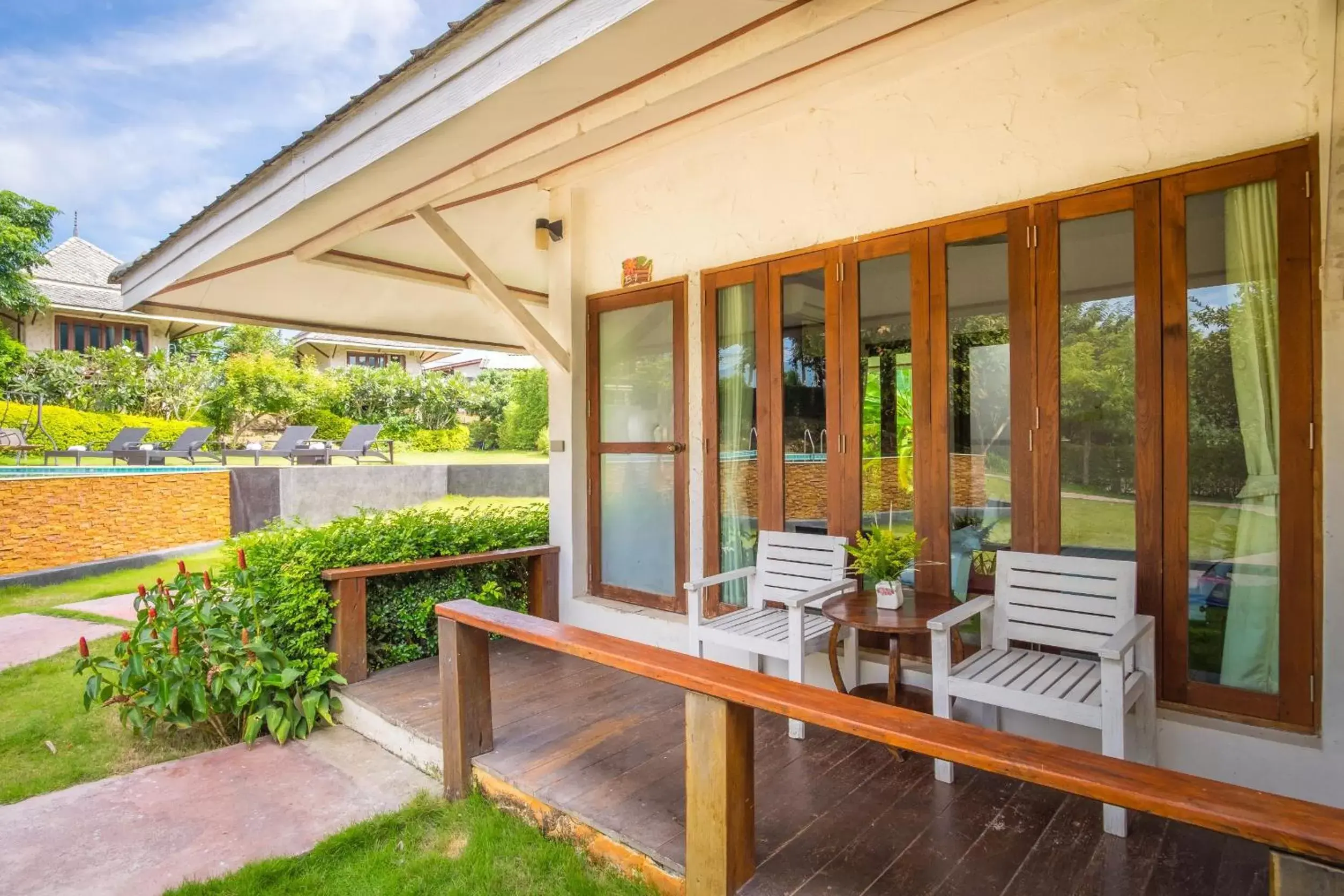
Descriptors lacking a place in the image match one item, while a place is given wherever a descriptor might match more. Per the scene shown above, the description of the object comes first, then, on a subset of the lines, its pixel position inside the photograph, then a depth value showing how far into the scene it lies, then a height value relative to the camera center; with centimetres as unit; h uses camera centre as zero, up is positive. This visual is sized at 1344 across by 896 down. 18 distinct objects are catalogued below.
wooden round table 267 -71
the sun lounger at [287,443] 1327 +21
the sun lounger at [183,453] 1171 +6
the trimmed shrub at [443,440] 1847 +31
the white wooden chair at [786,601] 296 -76
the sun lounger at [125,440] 1239 +30
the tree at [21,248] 1433 +445
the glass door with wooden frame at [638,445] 435 +2
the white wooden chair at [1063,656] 219 -78
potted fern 289 -50
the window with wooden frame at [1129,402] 242 +16
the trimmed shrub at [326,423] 1742 +78
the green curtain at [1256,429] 246 +3
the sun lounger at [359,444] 1398 +18
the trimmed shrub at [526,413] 1925 +106
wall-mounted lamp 485 +155
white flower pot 287 -64
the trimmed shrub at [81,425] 1291 +64
